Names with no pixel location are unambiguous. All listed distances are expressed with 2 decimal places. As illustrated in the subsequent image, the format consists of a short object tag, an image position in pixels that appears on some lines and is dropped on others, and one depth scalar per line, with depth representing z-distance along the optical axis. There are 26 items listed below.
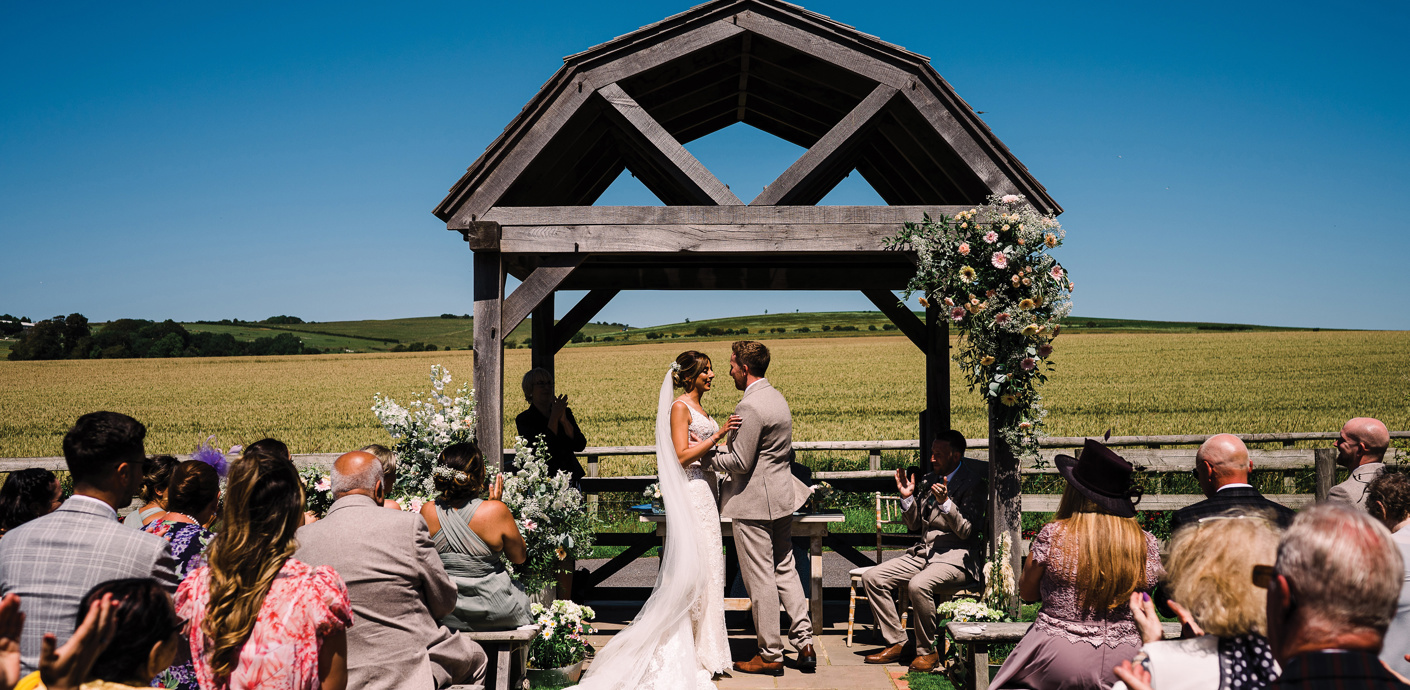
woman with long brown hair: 2.77
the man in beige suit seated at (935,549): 6.21
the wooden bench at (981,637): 4.79
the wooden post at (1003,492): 6.19
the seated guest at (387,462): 4.74
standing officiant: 7.64
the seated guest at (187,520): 3.47
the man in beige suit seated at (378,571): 3.70
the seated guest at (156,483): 4.60
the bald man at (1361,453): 4.94
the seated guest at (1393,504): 3.76
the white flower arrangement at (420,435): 6.28
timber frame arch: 6.24
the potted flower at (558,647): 5.67
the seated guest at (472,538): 4.89
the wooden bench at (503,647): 4.95
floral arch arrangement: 5.96
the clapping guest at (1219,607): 2.43
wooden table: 6.72
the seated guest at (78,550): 2.95
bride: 5.64
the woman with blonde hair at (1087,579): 3.55
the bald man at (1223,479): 3.80
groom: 6.07
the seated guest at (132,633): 2.26
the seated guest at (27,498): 4.26
